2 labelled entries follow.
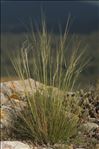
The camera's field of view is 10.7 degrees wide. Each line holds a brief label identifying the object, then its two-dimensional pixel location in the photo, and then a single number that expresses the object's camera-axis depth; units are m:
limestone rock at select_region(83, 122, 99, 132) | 6.66
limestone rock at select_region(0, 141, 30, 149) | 6.05
